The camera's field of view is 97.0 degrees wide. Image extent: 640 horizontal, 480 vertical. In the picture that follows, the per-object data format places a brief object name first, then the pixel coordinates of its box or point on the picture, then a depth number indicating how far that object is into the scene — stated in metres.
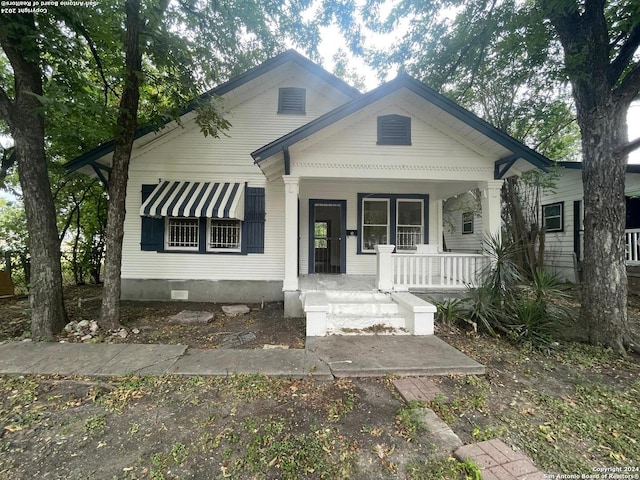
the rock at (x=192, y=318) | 5.91
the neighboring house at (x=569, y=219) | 9.51
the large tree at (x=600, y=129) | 4.42
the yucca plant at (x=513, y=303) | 4.82
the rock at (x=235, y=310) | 6.60
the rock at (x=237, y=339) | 4.74
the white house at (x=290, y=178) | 6.17
